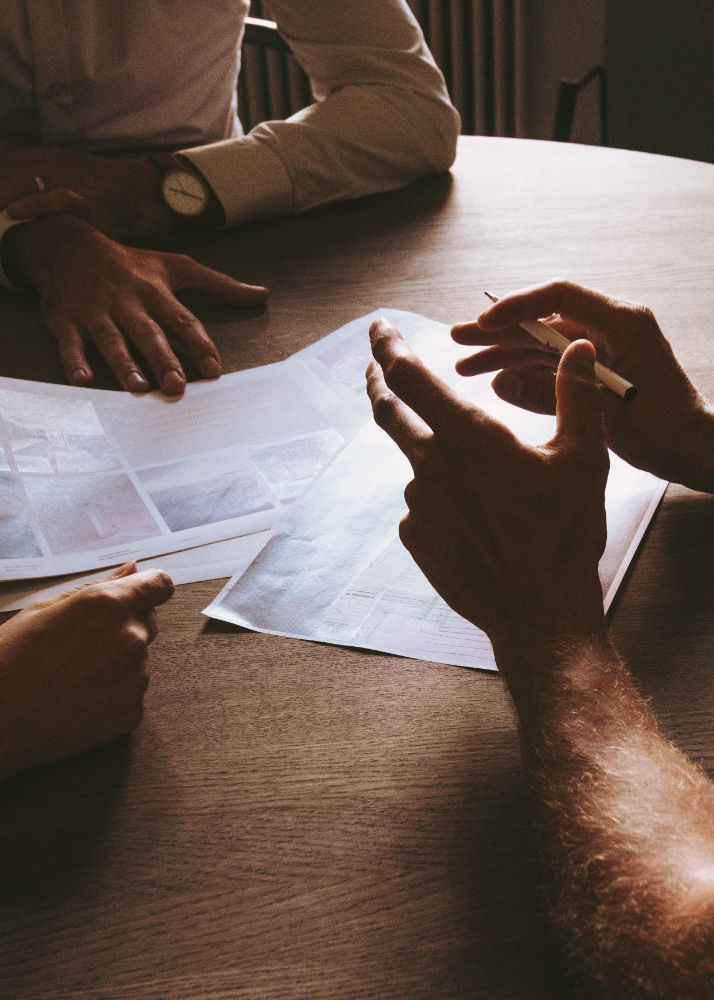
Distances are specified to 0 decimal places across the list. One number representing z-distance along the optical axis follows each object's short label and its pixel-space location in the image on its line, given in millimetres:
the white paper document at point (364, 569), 614
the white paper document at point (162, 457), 708
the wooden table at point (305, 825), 423
